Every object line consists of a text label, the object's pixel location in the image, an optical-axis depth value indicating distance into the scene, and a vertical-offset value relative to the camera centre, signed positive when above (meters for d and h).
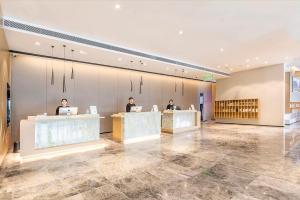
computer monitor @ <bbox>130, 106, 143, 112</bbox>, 7.23 -0.35
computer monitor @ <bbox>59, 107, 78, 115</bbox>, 5.33 -0.32
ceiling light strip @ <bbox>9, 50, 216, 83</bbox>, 6.29 +1.66
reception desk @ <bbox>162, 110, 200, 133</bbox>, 8.70 -1.04
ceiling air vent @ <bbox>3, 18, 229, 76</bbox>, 4.36 +1.83
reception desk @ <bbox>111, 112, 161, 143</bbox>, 6.71 -1.03
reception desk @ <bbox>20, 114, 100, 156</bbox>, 4.66 -0.91
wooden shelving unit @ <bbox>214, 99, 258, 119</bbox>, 11.52 -0.59
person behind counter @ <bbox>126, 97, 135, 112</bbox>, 7.69 -0.29
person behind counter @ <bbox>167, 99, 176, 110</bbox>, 9.43 -0.33
